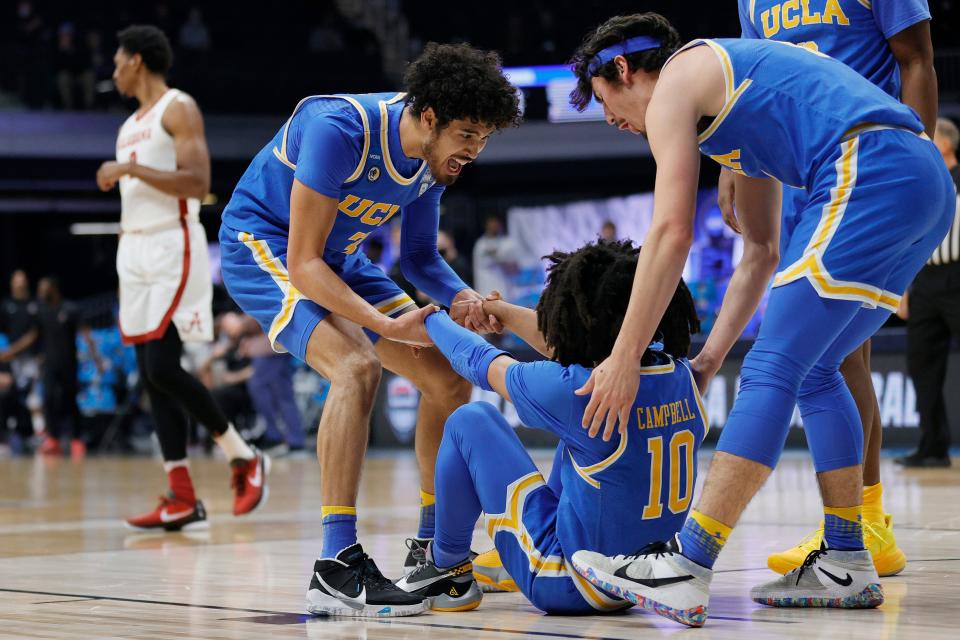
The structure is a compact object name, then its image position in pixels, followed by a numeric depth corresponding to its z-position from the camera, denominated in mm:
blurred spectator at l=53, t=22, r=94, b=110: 20219
